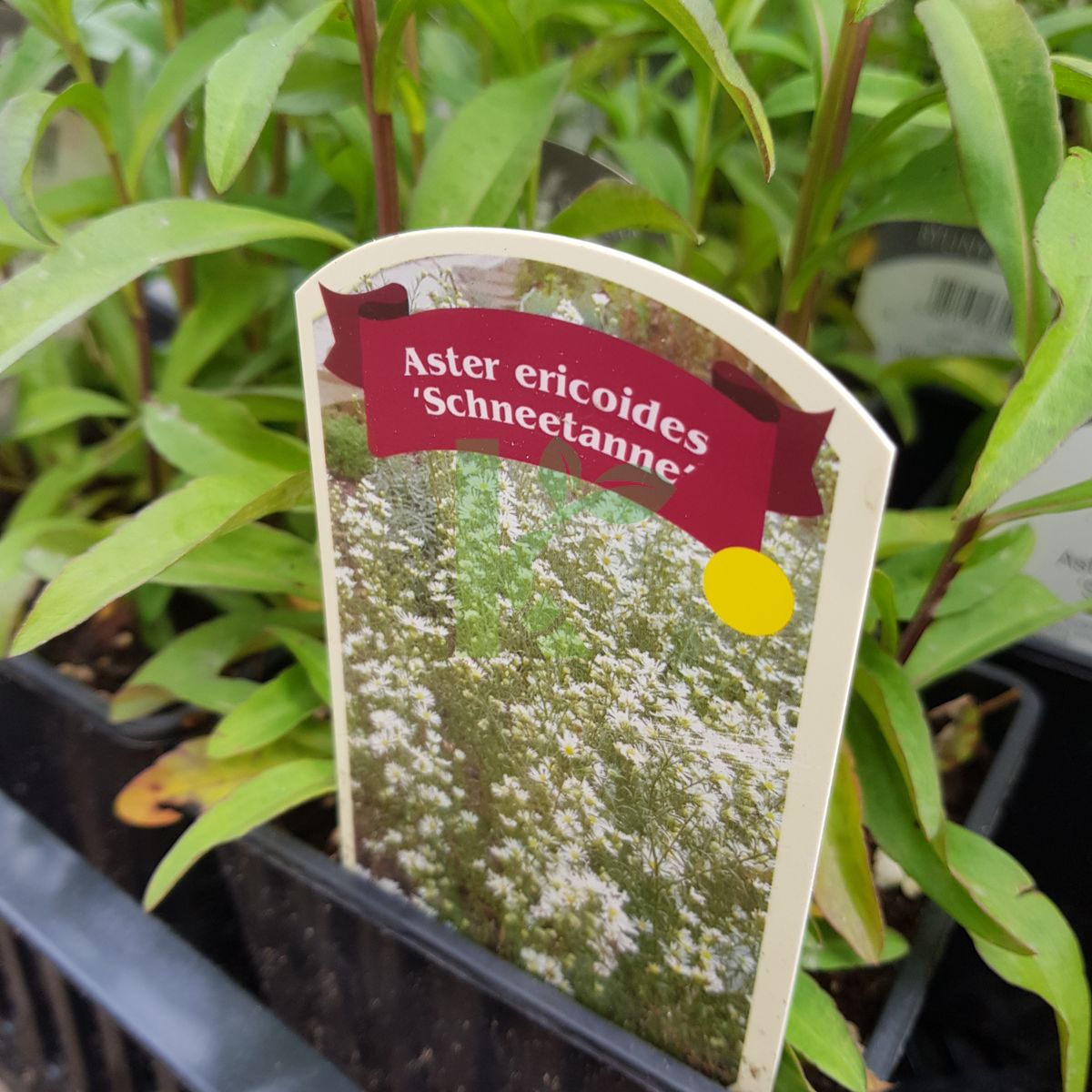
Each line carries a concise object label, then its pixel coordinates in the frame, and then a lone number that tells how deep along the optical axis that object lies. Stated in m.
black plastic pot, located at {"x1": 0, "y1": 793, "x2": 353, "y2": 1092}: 0.15
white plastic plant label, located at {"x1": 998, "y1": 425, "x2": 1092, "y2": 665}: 0.18
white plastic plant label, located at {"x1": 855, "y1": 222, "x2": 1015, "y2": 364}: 0.27
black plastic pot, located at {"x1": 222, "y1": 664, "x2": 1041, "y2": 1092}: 0.15
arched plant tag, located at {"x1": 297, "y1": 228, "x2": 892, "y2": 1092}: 0.11
